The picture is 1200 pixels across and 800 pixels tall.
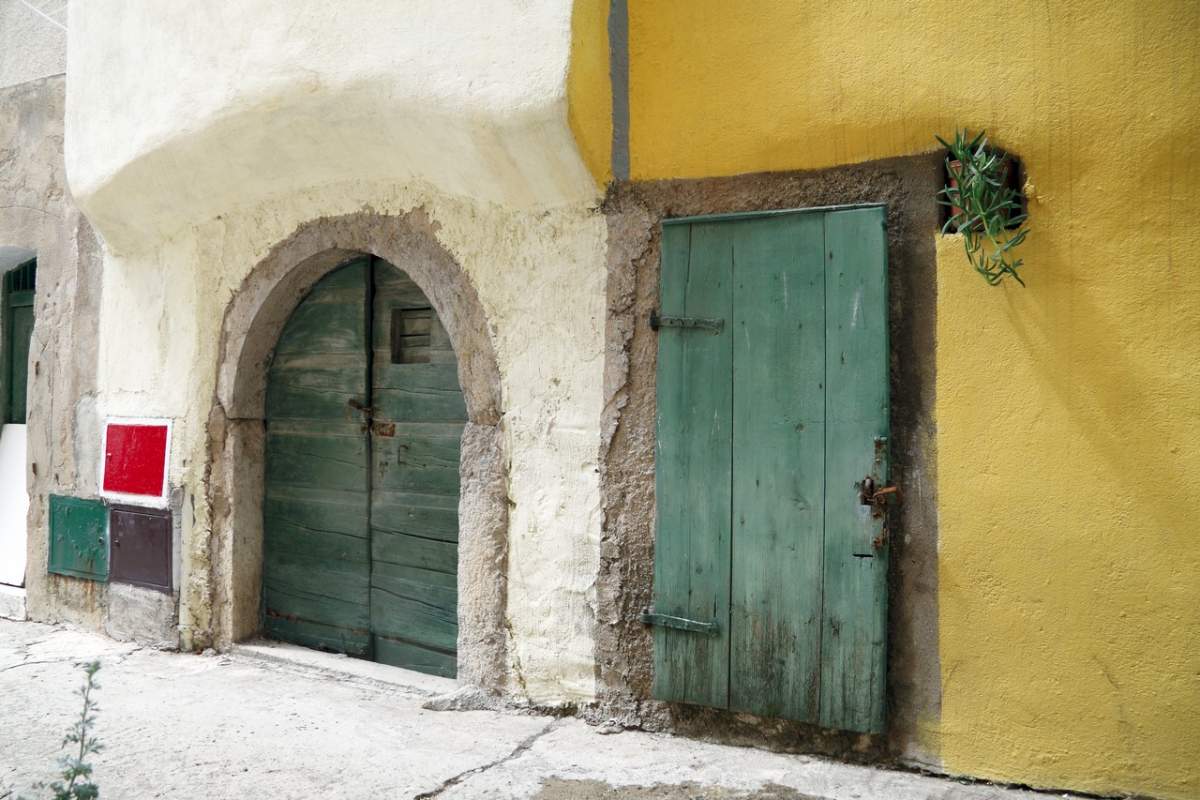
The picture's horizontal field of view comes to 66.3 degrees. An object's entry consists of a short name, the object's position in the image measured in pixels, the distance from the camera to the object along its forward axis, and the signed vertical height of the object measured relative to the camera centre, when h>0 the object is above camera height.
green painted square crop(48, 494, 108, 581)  4.72 -0.60
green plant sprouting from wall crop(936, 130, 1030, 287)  2.66 +0.66
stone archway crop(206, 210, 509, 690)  3.52 +0.02
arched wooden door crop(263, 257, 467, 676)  3.92 -0.22
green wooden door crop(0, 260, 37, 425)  5.68 +0.52
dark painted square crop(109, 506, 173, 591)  4.43 -0.61
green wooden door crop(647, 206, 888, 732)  2.85 -0.12
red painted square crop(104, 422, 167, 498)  4.50 -0.18
